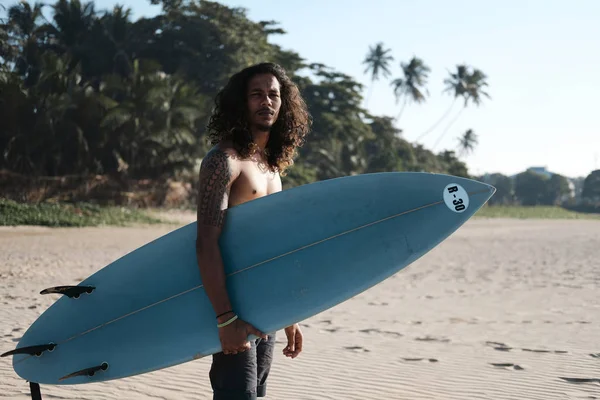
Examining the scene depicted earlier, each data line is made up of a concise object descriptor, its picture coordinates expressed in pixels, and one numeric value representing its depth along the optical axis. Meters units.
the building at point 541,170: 181.75
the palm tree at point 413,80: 58.81
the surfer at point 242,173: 1.93
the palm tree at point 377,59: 61.84
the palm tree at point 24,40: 25.94
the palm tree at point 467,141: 75.38
